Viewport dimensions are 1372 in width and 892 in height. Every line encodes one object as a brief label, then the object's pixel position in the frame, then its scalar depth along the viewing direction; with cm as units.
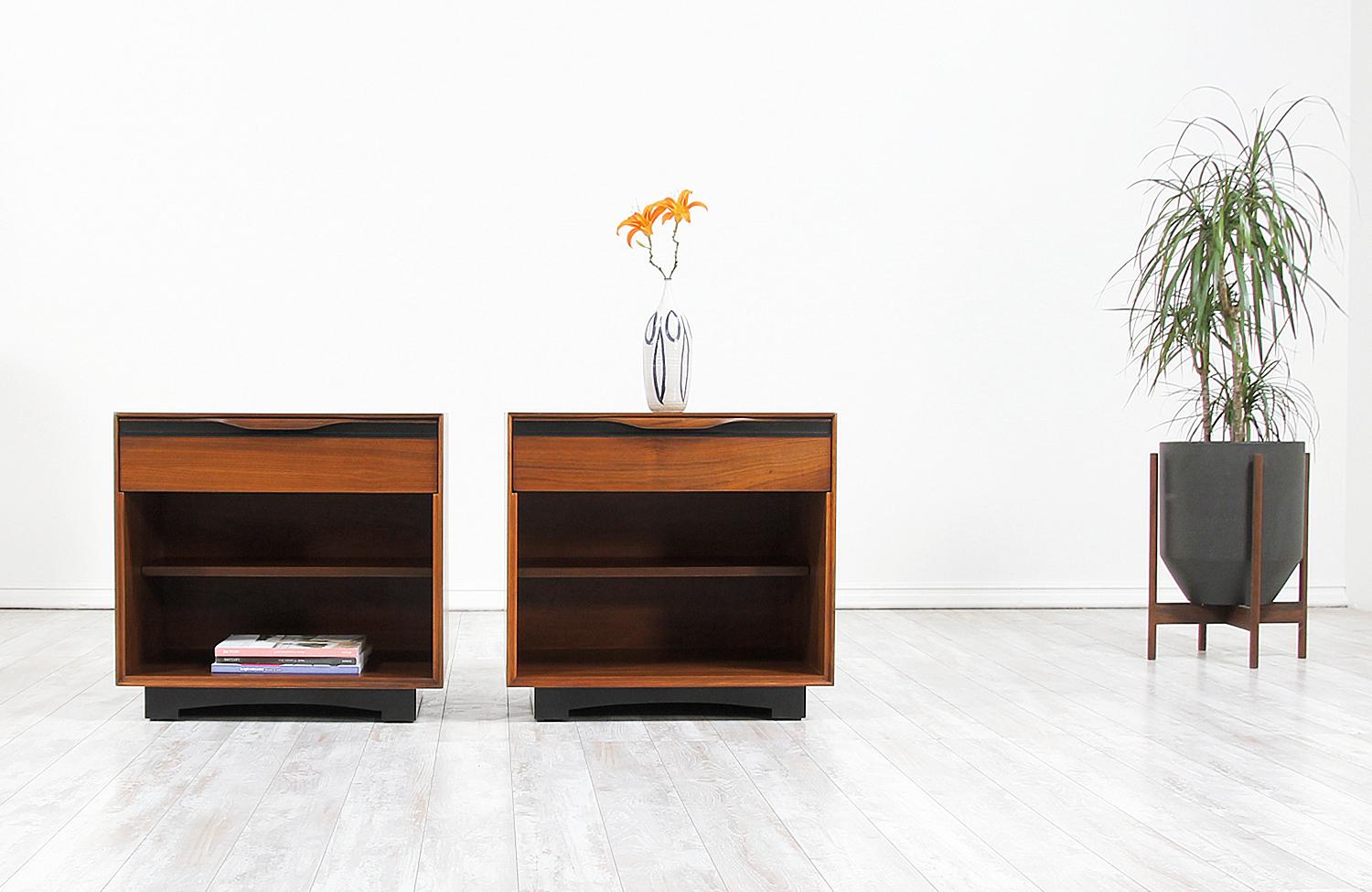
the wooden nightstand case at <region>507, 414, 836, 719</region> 267
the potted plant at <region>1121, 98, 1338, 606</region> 341
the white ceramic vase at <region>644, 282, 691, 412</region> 276
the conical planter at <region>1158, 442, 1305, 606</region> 344
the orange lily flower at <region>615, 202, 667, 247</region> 286
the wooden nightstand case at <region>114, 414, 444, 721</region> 264
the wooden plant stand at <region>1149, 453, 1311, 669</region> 340
